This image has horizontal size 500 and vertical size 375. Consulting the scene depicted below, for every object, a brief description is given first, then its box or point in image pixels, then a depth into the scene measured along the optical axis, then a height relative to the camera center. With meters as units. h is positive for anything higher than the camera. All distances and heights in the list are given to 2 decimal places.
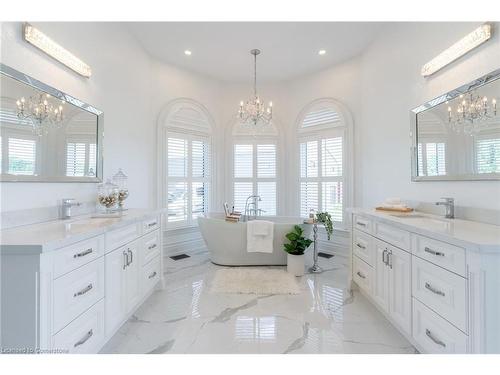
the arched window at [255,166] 4.49 +0.44
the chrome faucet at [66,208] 1.93 -0.16
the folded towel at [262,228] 3.13 -0.50
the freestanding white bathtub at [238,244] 3.21 -0.75
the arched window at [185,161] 3.83 +0.48
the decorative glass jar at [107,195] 2.30 -0.06
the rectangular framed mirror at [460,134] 1.65 +0.46
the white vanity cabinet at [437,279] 1.08 -0.51
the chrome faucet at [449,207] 1.90 -0.13
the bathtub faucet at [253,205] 4.38 -0.29
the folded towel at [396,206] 2.29 -0.15
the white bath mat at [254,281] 2.54 -1.06
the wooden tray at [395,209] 2.24 -0.19
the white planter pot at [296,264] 2.97 -0.93
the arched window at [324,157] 3.83 +0.55
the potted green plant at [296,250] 2.97 -0.77
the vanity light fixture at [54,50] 1.67 +1.10
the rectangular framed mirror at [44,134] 1.54 +0.43
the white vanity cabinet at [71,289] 1.07 -0.55
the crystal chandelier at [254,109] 3.57 +1.21
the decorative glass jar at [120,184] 2.47 +0.06
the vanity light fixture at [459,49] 1.70 +1.12
